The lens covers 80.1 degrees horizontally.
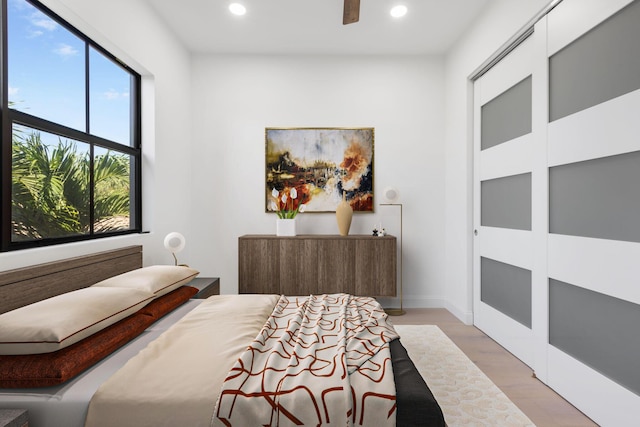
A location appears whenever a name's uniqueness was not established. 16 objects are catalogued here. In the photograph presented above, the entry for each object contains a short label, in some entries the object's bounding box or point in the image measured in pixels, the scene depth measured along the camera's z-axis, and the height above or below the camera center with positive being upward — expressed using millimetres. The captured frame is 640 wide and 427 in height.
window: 2074 +494
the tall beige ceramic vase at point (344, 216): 4195 -56
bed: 1229 -606
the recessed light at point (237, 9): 3379 +1825
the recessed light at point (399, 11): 3410 +1829
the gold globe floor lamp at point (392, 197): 4156 +157
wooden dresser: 4008 -571
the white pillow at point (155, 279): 2168 -417
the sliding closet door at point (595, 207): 1799 +23
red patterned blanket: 1219 -593
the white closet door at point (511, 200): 2580 +90
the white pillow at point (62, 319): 1367 -430
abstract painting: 4422 +532
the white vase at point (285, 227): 4156 -177
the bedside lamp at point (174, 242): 3254 -269
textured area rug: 2035 -1108
